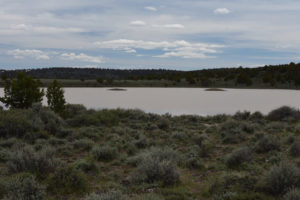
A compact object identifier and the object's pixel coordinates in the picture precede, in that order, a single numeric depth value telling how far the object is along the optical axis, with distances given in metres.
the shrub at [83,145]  11.45
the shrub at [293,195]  5.16
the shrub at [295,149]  9.94
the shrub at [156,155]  8.55
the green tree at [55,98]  19.91
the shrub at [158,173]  7.06
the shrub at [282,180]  6.11
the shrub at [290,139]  12.16
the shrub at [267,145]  10.79
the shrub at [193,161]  8.95
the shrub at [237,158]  8.95
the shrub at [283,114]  21.58
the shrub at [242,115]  23.23
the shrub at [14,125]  12.95
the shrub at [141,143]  11.91
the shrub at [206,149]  10.39
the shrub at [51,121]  14.54
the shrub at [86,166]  8.35
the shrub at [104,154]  9.89
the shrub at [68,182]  6.59
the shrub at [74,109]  23.16
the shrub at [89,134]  13.74
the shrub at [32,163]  7.49
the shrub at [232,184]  6.38
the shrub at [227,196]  5.79
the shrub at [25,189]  5.58
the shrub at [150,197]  5.32
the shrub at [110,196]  5.00
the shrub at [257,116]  22.12
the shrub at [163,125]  18.08
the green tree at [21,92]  18.66
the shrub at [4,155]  9.30
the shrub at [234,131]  13.23
